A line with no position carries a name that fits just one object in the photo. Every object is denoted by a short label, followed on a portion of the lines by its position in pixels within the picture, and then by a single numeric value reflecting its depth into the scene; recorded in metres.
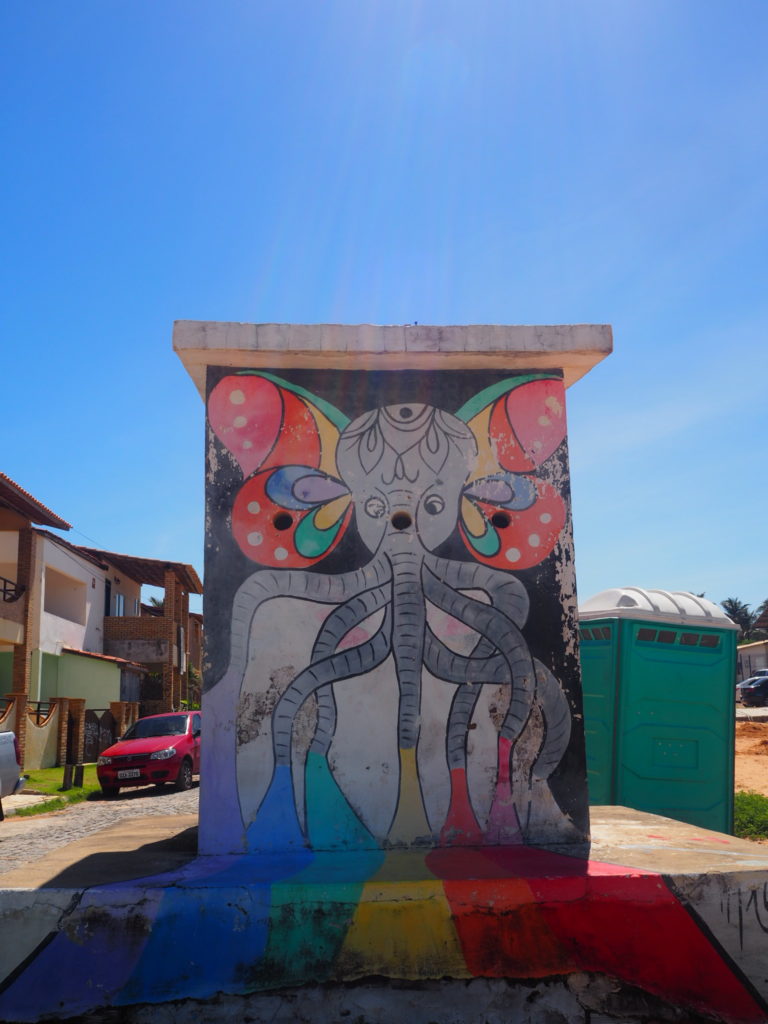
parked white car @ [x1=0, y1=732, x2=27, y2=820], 11.81
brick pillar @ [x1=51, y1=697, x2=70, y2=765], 19.34
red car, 14.39
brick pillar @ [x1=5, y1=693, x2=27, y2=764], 17.25
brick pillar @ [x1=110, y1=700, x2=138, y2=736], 21.68
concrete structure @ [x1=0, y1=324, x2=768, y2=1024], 4.01
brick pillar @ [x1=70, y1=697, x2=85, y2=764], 19.44
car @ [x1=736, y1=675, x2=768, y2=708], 35.19
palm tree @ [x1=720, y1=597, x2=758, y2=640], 69.75
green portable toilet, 6.88
